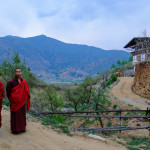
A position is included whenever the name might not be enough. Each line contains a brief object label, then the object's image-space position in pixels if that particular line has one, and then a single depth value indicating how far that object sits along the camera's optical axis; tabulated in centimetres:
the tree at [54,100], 1677
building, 1564
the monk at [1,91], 370
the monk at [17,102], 382
